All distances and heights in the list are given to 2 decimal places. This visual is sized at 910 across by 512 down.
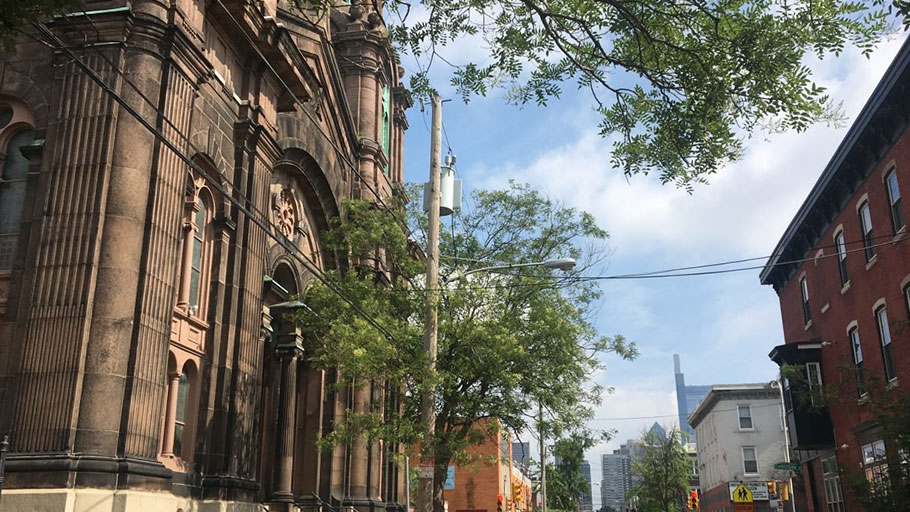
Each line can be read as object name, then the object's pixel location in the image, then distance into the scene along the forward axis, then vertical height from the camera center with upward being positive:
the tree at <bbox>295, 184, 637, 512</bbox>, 19.17 +4.00
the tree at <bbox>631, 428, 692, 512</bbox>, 69.38 +3.44
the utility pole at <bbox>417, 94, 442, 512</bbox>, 17.66 +3.67
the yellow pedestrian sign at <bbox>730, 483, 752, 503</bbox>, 27.64 +0.64
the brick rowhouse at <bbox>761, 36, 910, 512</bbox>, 24.71 +7.38
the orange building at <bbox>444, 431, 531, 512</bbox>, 72.31 +2.18
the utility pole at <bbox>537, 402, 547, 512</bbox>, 44.73 +2.56
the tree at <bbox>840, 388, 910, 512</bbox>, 20.64 +1.10
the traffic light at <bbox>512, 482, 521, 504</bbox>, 47.67 +1.30
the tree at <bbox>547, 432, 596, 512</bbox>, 93.86 +3.42
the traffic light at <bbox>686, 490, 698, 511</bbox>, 50.94 +0.91
